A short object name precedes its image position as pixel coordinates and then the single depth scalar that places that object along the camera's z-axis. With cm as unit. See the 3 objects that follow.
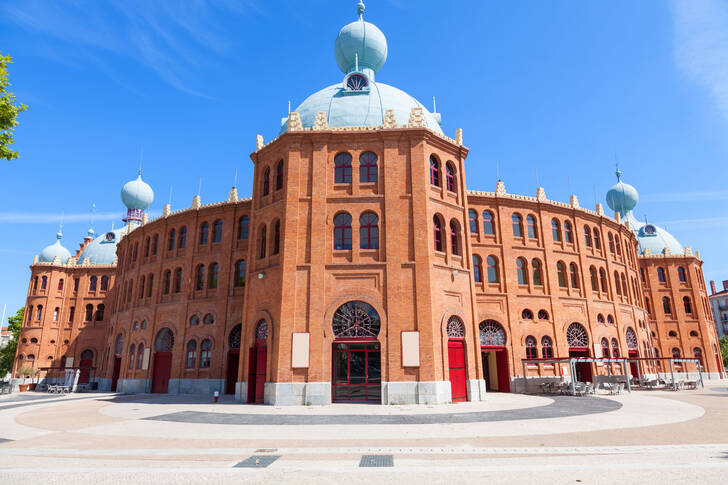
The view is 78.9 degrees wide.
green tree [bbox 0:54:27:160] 1301
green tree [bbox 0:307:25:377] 5850
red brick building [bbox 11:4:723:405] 2377
